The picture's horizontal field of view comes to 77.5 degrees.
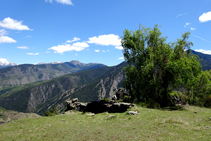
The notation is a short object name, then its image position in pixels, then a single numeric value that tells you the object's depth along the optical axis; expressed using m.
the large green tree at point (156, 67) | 33.22
